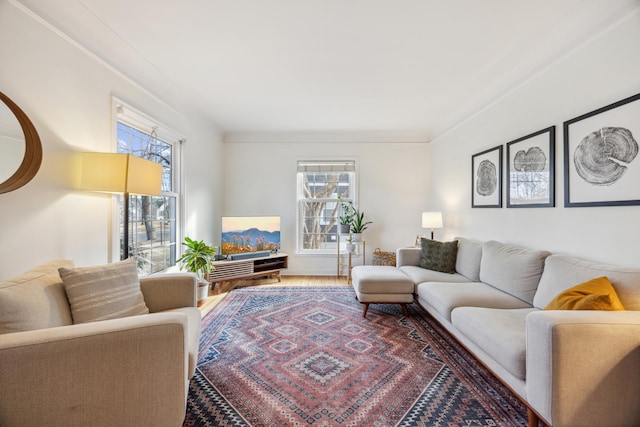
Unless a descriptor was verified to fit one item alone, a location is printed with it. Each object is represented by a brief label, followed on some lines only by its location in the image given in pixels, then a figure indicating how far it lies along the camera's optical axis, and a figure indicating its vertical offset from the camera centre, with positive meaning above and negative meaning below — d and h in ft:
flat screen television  13.82 -0.98
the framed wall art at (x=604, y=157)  5.39 +1.32
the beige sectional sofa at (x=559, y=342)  3.93 -2.19
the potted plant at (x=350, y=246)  14.05 -1.59
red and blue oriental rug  4.99 -3.66
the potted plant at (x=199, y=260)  10.49 -1.77
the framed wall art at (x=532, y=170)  7.31 +1.37
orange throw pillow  4.58 -1.44
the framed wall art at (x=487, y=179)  9.46 +1.41
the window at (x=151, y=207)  8.33 +0.30
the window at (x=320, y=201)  15.74 +0.86
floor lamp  6.08 +0.97
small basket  14.43 -2.28
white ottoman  9.24 -2.52
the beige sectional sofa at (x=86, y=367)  3.31 -1.98
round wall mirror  4.73 +1.25
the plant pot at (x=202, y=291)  10.51 -2.99
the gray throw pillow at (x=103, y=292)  4.59 -1.41
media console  12.44 -2.62
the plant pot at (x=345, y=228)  14.68 -0.68
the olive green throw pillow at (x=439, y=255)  10.34 -1.55
